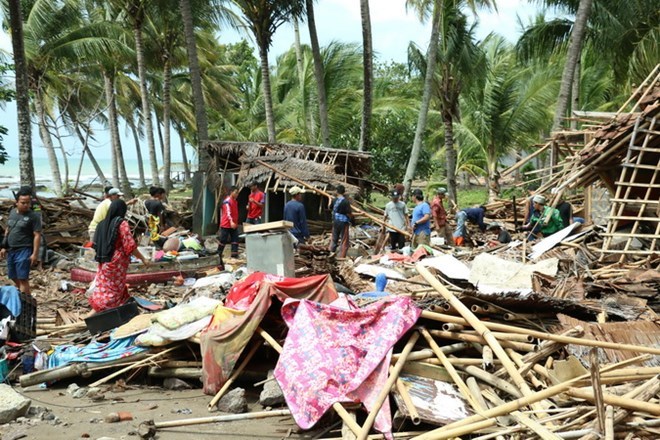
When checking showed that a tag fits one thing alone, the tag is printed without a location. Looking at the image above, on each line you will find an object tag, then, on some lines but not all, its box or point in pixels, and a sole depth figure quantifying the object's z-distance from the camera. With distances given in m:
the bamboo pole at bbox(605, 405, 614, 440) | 3.80
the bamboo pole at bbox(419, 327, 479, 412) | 4.95
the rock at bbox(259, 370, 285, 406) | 5.81
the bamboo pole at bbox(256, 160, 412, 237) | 13.26
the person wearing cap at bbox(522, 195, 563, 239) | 11.89
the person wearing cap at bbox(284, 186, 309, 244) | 12.05
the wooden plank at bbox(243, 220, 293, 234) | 9.51
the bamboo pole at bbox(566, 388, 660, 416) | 3.98
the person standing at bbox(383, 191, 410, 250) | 13.55
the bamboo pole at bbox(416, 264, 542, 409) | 4.74
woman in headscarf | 7.87
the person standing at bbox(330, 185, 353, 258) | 12.73
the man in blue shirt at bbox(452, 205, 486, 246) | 14.82
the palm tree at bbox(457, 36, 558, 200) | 25.03
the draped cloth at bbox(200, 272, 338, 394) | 6.24
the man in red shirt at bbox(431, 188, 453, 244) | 14.80
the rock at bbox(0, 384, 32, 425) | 5.57
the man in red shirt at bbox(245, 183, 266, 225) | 13.08
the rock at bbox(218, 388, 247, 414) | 5.81
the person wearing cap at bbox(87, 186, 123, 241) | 9.54
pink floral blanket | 5.20
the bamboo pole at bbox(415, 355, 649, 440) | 4.22
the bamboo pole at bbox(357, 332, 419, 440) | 4.70
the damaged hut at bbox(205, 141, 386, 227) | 15.31
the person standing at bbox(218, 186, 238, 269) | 12.10
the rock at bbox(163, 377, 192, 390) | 6.54
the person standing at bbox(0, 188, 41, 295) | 8.51
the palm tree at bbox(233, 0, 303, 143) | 20.59
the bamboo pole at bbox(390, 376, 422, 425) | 4.79
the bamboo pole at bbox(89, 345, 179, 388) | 6.50
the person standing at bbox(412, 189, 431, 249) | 12.72
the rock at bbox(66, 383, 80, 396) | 6.44
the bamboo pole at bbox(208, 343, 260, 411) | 5.95
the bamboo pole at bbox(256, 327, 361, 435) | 4.81
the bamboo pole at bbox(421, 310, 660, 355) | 4.85
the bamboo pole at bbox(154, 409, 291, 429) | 5.46
